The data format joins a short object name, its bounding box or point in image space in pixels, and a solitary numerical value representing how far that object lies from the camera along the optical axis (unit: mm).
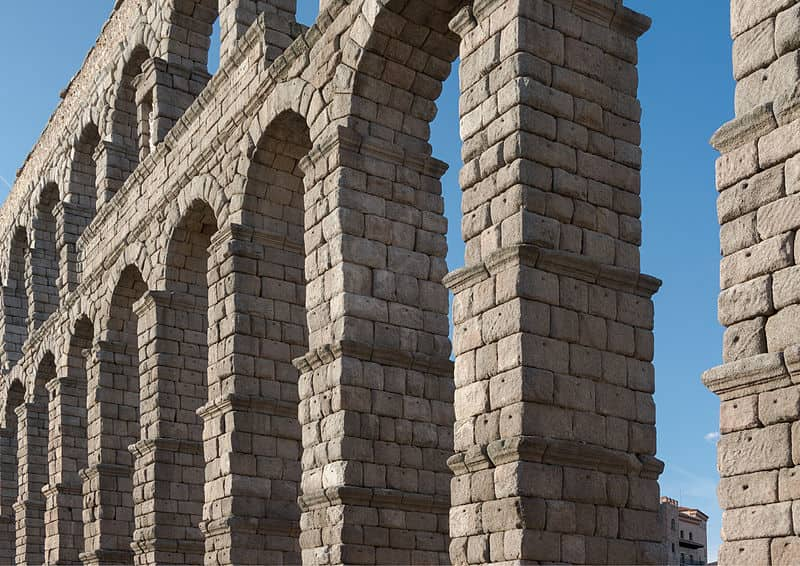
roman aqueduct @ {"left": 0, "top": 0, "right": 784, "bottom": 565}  7113
